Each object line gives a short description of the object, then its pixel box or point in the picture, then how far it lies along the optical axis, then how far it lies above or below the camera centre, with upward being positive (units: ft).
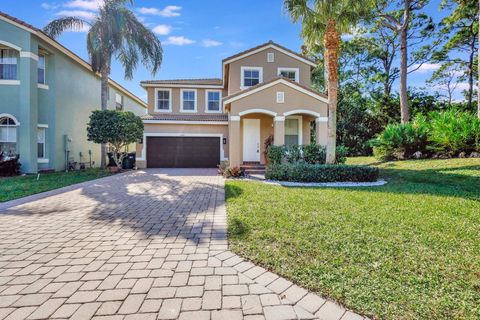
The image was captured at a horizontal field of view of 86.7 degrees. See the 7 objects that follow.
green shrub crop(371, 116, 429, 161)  48.14 +3.17
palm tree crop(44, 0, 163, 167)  50.93 +24.10
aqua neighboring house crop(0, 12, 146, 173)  43.47 +10.71
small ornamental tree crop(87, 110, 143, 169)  48.29 +5.30
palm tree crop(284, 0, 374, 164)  36.58 +20.27
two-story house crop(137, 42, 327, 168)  44.14 +8.72
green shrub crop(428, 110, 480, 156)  40.75 +3.73
